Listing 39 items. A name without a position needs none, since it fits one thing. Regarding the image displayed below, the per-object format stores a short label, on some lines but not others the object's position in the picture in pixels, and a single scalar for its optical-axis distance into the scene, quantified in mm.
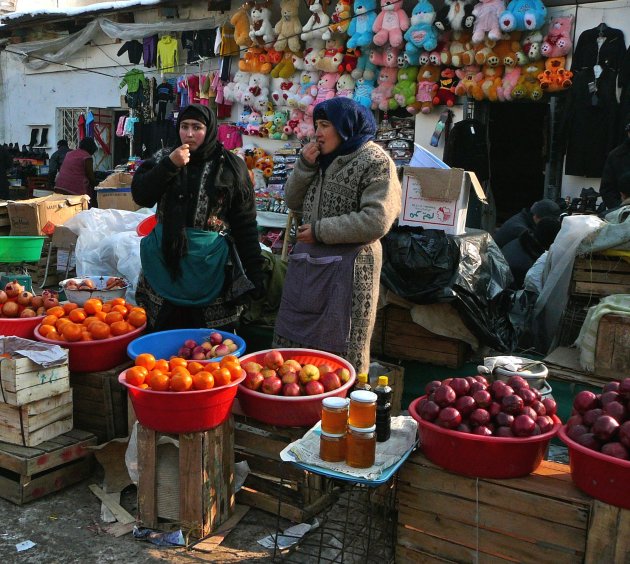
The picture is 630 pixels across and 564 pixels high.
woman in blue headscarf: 3326
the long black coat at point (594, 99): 7117
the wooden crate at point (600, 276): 4539
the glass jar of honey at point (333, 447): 2625
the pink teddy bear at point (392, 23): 8453
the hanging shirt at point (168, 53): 11719
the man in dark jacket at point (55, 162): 12258
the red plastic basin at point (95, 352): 3725
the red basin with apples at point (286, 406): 3059
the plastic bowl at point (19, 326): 4070
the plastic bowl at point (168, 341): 3649
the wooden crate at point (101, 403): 3748
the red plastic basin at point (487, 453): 2465
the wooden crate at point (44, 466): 3318
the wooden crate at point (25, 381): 3289
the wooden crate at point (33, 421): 3385
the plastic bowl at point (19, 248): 6082
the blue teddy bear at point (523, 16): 7375
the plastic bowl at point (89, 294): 4590
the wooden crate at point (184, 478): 2982
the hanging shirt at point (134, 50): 12484
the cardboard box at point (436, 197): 4785
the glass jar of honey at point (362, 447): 2557
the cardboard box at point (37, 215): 7504
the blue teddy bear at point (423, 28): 8172
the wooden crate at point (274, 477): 3197
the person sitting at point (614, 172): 6309
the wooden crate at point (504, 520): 2338
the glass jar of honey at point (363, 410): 2580
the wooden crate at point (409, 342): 4844
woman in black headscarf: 3799
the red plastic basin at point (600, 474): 2252
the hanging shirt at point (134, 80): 12602
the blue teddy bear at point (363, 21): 8789
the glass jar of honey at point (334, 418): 2646
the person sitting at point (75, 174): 9969
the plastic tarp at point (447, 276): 4637
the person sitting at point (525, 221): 6199
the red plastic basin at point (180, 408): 2895
